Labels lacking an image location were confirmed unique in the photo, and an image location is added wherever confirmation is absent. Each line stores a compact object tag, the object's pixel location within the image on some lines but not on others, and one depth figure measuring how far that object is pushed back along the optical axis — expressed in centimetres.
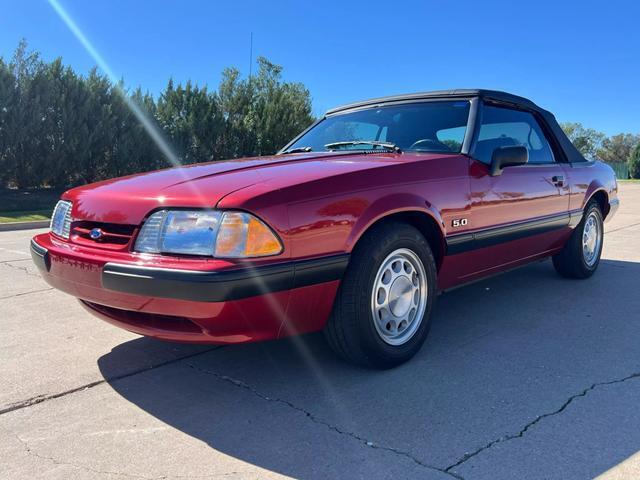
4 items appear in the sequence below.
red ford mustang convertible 236
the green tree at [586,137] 8150
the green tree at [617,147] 8688
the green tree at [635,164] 5330
